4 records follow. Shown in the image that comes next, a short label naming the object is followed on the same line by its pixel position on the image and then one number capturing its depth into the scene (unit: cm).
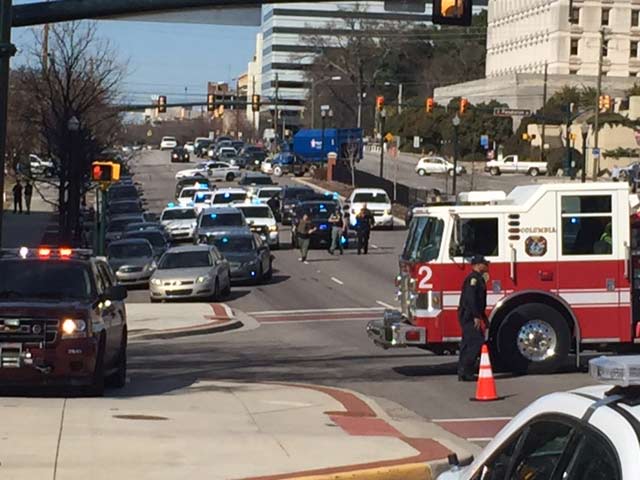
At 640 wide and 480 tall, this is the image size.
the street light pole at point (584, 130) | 7519
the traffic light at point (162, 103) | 7038
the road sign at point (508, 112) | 8057
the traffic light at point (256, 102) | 7393
